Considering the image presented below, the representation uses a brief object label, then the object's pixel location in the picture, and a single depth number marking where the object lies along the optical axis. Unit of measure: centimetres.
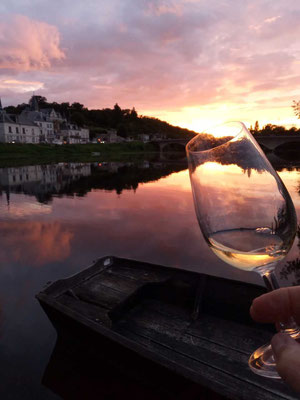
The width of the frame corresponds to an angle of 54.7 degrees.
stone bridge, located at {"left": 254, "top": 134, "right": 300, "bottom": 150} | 6338
